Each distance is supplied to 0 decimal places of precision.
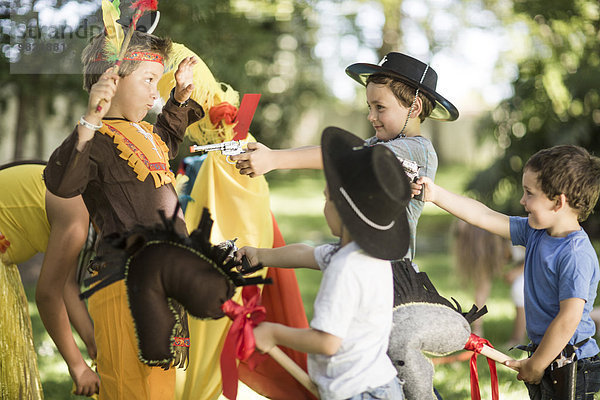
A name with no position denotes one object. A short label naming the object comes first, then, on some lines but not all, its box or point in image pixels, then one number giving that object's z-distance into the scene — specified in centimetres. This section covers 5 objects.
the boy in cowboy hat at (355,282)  397
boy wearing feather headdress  477
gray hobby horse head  479
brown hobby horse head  416
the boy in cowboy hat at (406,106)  533
